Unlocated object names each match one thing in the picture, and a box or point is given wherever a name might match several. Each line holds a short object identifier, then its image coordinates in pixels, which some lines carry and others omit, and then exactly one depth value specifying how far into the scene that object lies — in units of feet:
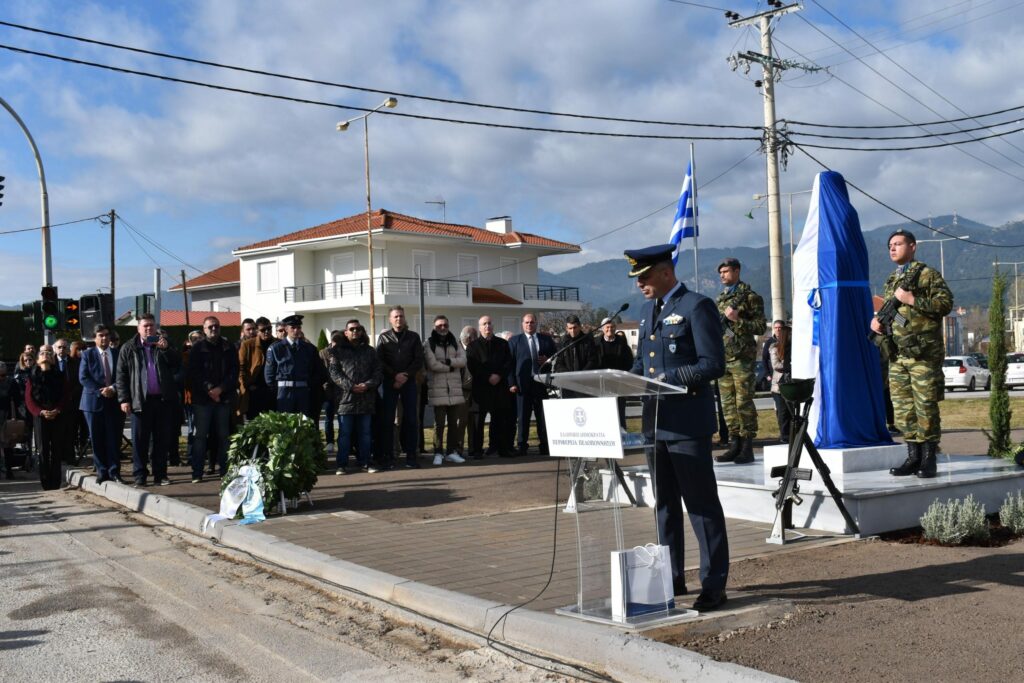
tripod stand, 23.65
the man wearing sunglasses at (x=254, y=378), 45.27
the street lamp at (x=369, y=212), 127.69
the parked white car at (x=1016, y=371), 138.21
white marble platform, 24.93
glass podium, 17.22
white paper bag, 17.31
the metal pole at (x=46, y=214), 72.79
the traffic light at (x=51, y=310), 64.23
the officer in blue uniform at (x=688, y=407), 18.04
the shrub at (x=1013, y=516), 24.39
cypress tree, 33.22
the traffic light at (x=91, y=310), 63.05
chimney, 203.82
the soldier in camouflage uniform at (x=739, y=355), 35.19
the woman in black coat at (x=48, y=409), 42.91
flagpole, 58.80
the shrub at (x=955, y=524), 23.32
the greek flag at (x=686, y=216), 57.62
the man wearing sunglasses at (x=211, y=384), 41.29
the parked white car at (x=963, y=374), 135.33
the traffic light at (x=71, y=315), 66.03
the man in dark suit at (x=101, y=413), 41.37
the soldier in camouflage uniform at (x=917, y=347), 27.68
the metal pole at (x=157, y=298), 129.80
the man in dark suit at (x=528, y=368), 47.37
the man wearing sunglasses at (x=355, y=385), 41.86
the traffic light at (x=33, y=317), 67.69
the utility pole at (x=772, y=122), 90.22
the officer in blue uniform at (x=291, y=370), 43.21
